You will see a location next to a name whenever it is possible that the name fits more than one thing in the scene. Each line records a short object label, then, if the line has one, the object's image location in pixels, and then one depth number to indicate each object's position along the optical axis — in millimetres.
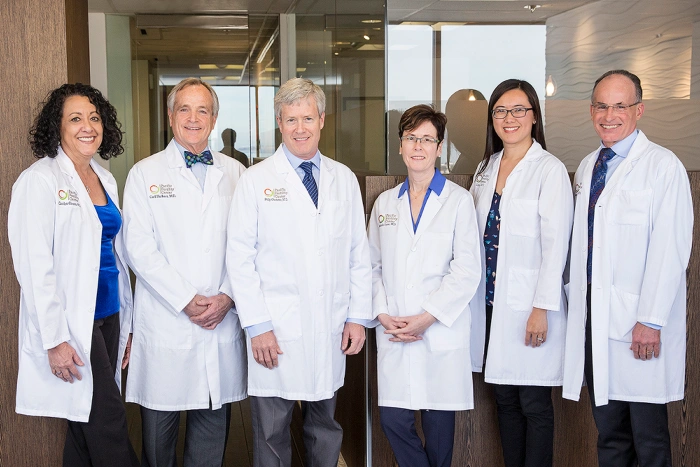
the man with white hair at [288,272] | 2494
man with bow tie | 2584
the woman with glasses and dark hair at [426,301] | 2615
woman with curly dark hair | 2311
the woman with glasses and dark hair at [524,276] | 2619
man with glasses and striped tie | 2418
